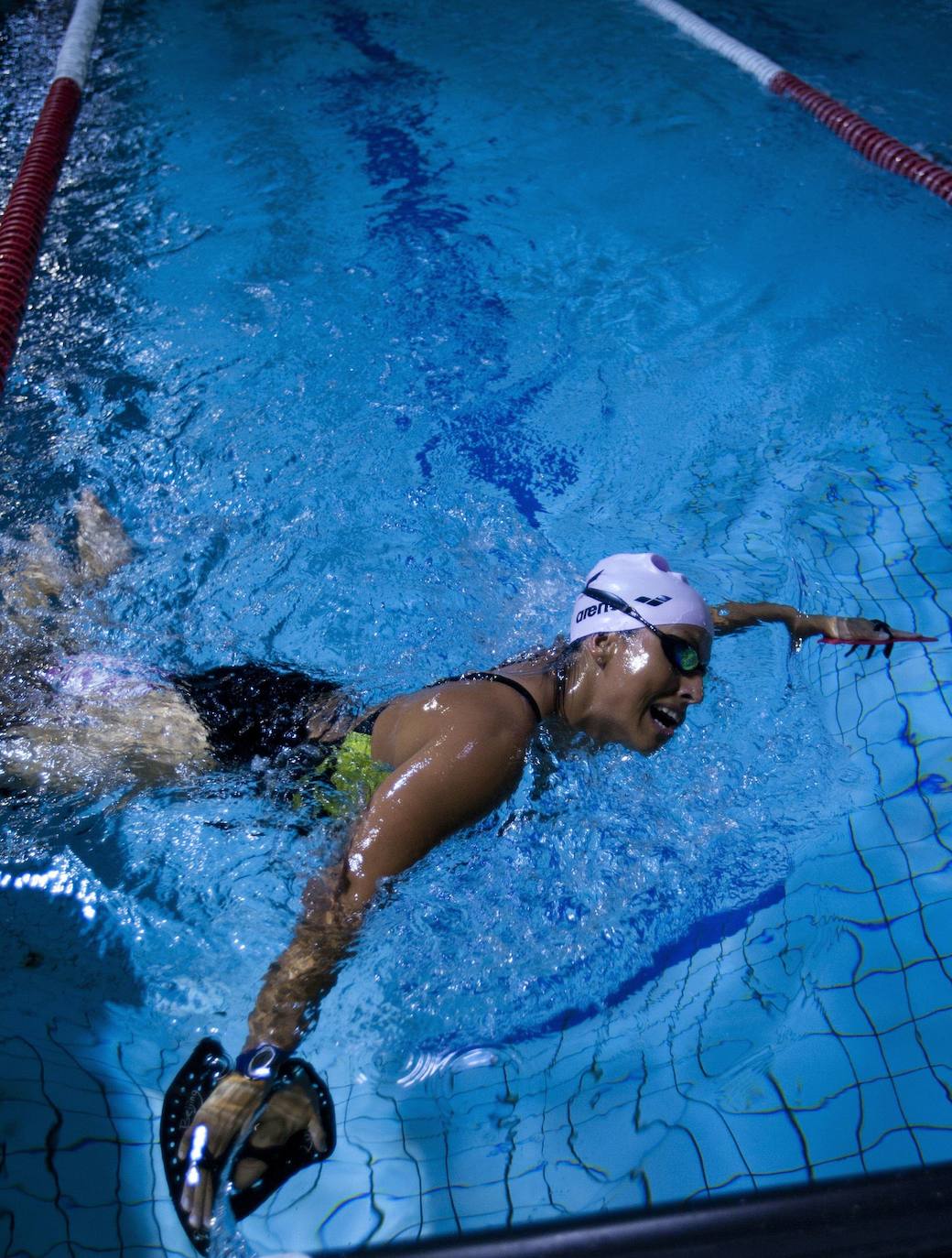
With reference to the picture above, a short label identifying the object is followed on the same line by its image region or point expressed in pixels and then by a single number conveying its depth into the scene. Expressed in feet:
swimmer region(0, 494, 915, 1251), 5.71
